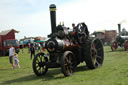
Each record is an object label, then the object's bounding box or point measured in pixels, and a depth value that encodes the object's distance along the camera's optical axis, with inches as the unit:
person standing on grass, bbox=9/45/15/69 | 422.4
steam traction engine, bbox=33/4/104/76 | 286.7
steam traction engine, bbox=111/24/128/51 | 782.5
